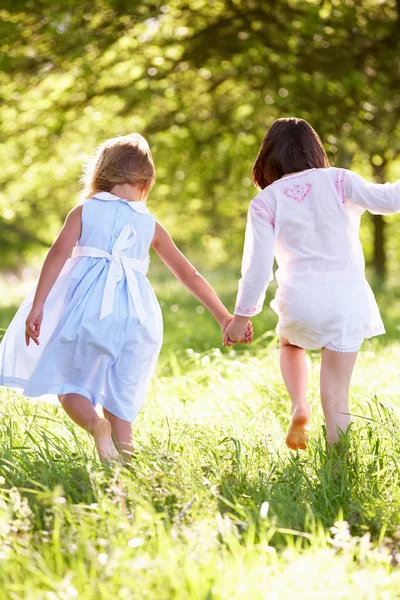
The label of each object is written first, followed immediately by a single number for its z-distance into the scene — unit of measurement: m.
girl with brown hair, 7.66
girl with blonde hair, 7.54
